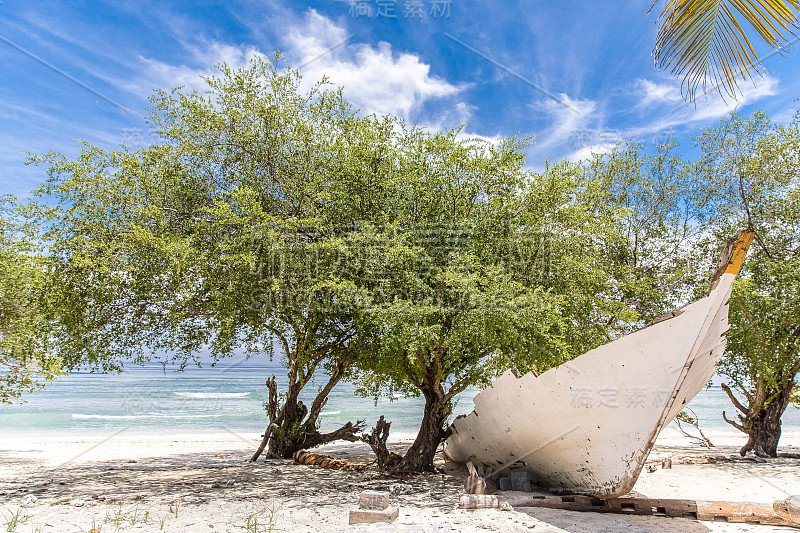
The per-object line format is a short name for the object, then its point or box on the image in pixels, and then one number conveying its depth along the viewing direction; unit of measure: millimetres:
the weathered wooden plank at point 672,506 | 6934
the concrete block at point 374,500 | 7484
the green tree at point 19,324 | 10797
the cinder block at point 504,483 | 9570
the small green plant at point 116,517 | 6900
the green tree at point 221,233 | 9250
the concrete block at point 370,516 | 7168
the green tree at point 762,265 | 12508
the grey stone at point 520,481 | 9375
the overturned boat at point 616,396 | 6953
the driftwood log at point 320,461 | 12812
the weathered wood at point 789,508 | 6758
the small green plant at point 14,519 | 6568
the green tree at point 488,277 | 8820
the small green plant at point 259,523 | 6705
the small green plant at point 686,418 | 14838
